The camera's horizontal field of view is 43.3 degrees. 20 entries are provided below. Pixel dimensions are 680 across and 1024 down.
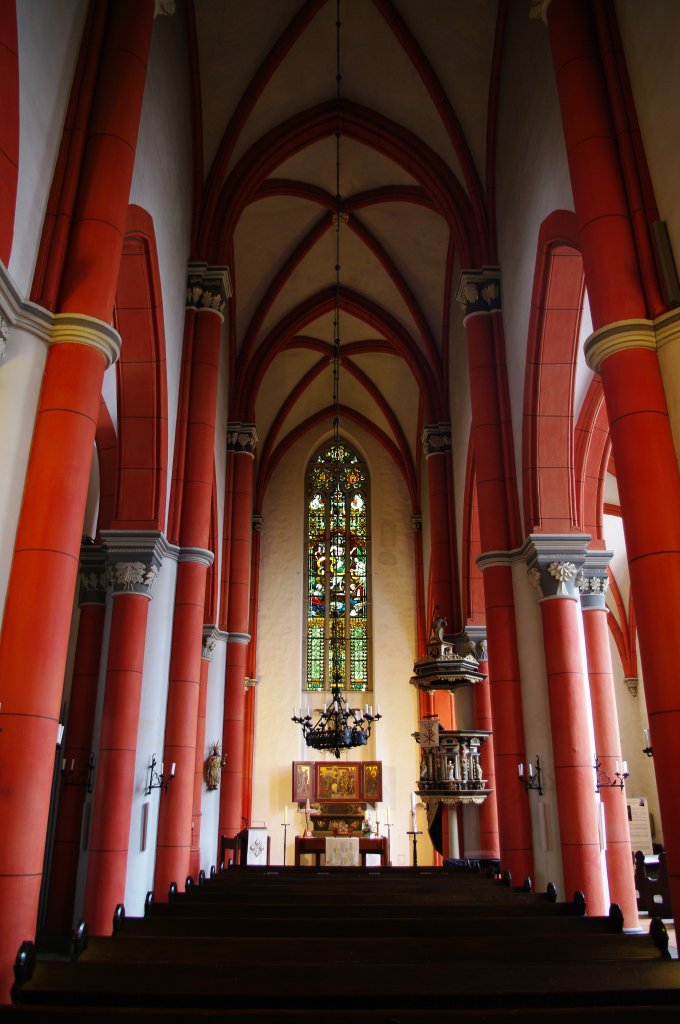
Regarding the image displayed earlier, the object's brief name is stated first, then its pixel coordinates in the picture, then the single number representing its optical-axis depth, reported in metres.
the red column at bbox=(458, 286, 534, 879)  10.68
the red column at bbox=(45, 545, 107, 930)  10.99
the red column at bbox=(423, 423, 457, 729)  17.34
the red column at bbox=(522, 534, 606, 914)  9.66
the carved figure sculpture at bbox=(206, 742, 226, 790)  15.71
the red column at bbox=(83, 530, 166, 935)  9.02
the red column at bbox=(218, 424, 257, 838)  17.11
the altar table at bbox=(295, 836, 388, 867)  19.88
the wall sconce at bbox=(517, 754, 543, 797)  10.51
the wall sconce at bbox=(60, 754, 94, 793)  10.18
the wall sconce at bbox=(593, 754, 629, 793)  11.43
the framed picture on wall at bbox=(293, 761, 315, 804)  21.52
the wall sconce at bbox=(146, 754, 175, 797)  10.16
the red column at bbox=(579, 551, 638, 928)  10.90
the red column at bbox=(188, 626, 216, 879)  14.34
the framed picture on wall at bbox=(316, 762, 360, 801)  21.56
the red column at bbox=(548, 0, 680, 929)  6.03
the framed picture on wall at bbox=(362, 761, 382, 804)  21.50
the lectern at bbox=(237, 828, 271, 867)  17.70
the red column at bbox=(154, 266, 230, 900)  10.48
